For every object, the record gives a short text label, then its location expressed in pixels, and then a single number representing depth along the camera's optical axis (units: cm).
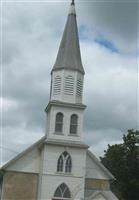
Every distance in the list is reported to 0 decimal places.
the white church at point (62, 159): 3828
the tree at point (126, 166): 5369
